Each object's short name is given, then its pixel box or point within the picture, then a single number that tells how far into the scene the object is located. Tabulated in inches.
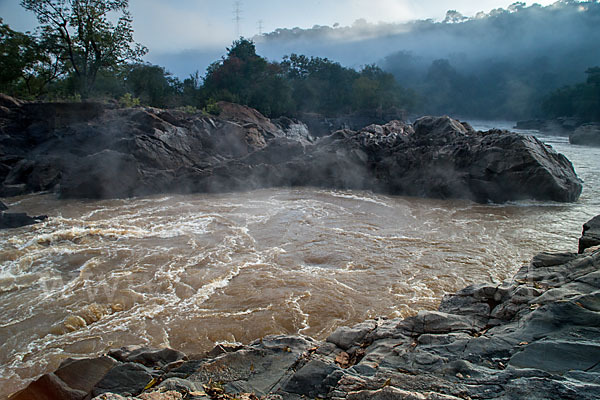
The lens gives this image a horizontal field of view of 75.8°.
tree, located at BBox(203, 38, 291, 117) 1316.4
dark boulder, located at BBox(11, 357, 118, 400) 127.2
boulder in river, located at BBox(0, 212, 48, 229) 377.1
